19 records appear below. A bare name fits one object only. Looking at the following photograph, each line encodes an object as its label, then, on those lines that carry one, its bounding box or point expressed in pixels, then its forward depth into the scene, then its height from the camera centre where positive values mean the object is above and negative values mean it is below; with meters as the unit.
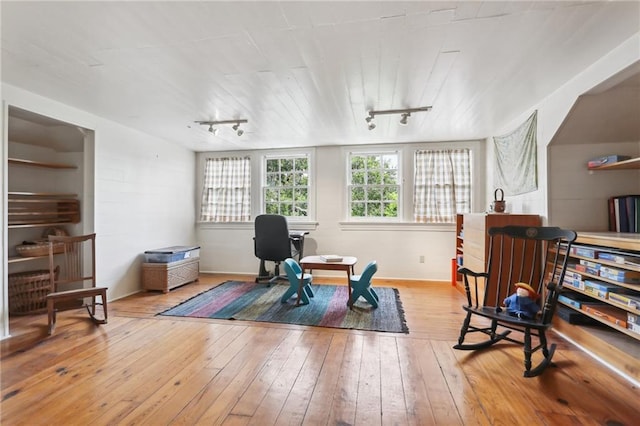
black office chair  3.96 -0.32
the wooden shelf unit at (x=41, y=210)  2.99 +0.08
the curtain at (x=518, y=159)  3.00 +0.66
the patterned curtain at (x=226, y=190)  5.15 +0.48
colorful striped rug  2.85 -1.06
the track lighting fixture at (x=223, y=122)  3.44 +1.15
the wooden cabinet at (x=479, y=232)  2.96 -0.20
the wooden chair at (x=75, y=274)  2.67 -0.64
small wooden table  3.23 -0.57
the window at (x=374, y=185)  4.82 +0.52
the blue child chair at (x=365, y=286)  3.22 -0.81
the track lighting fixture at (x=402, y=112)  3.04 +1.13
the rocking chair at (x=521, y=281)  1.99 -0.64
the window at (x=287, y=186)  5.10 +0.55
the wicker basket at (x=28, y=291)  3.00 -0.81
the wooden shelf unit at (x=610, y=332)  1.88 -0.93
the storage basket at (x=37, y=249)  3.00 -0.35
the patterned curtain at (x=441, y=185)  4.51 +0.49
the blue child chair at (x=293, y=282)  3.42 -0.80
